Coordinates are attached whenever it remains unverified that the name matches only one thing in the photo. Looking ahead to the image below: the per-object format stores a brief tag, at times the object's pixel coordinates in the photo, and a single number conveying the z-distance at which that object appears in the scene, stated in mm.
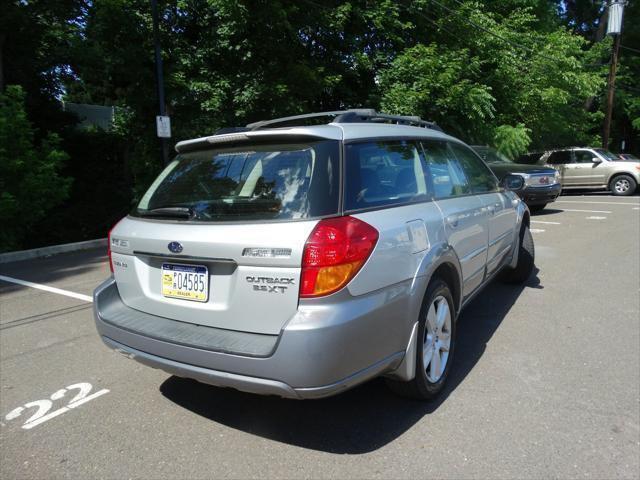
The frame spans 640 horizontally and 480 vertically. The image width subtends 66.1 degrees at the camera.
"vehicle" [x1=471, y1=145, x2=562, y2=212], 11367
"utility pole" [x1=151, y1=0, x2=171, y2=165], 10312
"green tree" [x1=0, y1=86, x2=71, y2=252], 8141
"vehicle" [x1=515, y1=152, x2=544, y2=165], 18016
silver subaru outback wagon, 2293
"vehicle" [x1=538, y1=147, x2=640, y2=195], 16906
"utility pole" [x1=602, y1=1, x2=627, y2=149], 21688
